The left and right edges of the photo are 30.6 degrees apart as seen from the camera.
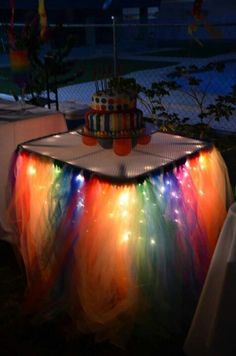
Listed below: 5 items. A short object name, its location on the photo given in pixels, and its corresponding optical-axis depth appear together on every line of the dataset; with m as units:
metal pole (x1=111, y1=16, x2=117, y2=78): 5.61
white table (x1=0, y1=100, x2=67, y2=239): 3.31
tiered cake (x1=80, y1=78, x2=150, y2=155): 2.49
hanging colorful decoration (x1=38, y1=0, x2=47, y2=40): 3.64
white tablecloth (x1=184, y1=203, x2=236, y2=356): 1.93
